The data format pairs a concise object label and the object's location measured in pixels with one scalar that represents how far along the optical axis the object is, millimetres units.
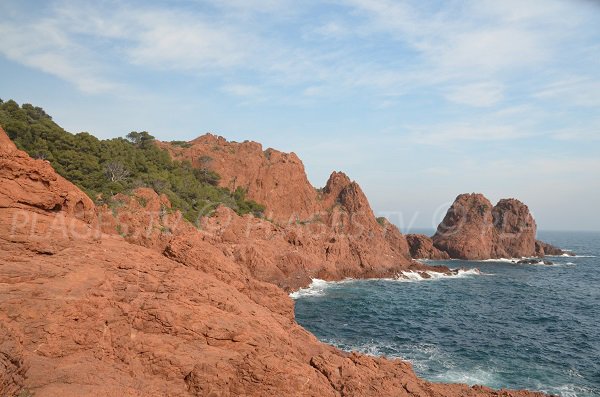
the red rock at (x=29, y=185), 16423
